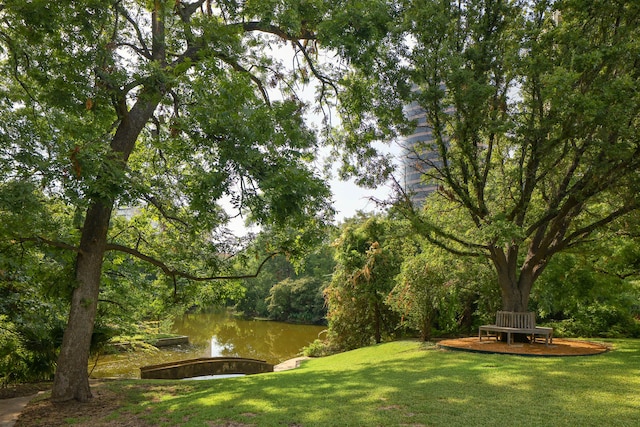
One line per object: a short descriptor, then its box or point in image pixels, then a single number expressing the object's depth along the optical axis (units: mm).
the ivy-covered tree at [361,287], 17891
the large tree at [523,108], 9125
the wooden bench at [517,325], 11781
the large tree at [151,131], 6461
